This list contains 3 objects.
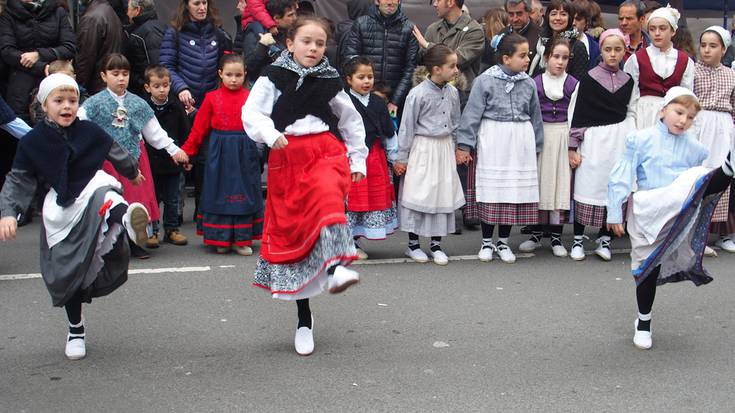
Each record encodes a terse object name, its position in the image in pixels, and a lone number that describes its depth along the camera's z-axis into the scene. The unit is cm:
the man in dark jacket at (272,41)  921
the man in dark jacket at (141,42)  967
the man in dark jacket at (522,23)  964
